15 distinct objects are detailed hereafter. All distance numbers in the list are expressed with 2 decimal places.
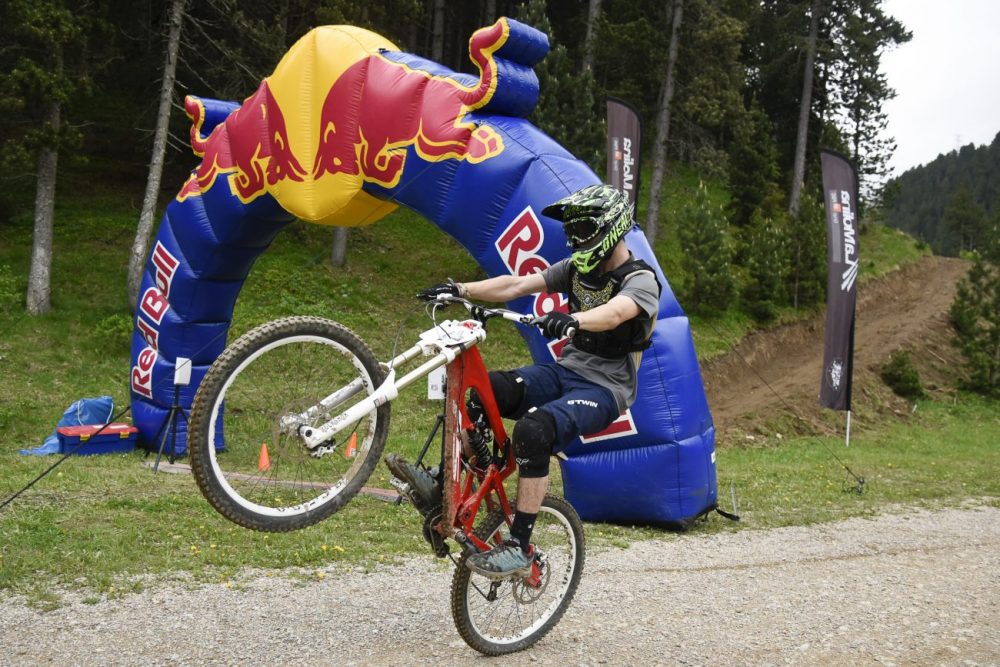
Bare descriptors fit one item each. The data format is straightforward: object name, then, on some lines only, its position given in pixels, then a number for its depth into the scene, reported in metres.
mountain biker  4.68
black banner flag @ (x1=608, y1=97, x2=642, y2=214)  16.89
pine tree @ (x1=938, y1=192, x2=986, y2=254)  75.94
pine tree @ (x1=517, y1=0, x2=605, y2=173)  20.94
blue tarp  13.37
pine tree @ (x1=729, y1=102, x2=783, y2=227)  31.86
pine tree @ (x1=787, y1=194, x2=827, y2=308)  26.59
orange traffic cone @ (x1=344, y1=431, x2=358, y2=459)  4.53
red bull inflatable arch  8.46
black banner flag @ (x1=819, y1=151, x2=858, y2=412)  16.09
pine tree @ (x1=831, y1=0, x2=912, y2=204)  32.62
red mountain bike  4.15
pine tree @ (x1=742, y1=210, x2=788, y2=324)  25.19
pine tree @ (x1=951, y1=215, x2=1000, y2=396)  24.55
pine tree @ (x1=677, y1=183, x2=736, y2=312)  23.22
